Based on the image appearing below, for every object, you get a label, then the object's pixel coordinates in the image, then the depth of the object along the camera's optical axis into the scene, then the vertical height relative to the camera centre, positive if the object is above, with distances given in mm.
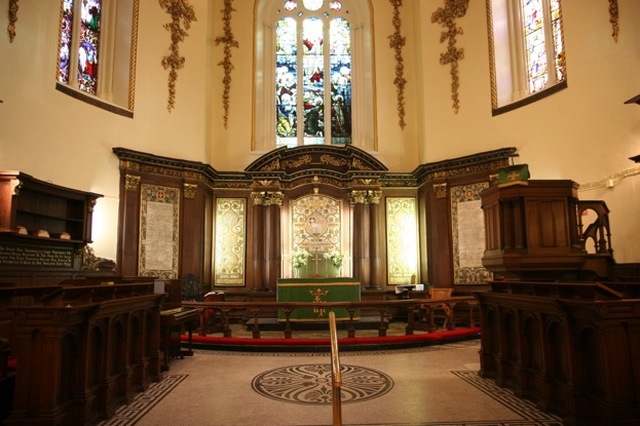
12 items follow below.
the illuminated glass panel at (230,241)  13867 +808
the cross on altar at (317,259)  13588 +209
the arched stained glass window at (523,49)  11844 +5862
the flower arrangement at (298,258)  13375 +250
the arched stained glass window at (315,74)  15367 +6600
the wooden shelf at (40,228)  8031 +866
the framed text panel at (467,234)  12422 +819
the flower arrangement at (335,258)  13492 +237
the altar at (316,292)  11250 -640
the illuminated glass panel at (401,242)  14047 +700
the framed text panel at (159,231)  12055 +1002
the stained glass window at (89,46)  11906 +5957
